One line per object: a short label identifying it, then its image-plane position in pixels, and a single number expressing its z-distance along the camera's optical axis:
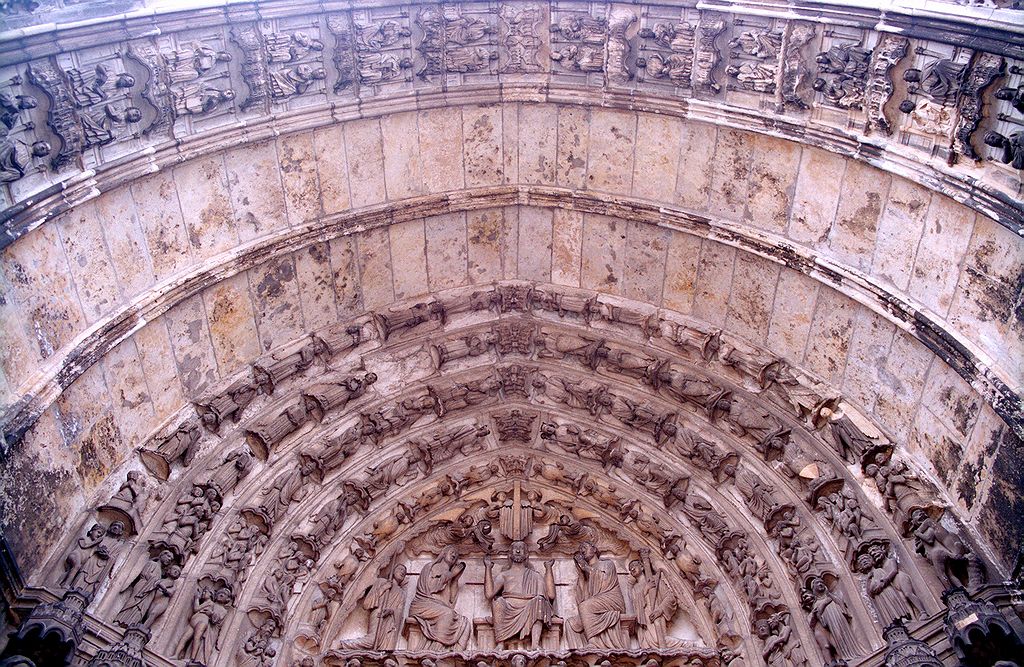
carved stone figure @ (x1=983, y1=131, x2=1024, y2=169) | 7.95
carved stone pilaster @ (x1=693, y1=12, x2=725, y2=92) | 10.20
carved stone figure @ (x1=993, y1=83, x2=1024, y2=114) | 7.91
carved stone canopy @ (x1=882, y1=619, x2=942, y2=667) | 8.05
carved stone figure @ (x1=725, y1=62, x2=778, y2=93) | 9.98
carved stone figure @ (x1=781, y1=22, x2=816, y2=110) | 9.72
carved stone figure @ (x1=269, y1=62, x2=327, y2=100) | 10.16
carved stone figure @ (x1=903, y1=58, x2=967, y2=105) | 8.62
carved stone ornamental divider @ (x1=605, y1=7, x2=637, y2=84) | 10.61
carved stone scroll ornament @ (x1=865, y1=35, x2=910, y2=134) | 9.09
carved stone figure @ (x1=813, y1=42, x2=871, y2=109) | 9.40
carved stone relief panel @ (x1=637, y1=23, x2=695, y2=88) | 10.40
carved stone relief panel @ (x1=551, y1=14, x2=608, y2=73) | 10.75
